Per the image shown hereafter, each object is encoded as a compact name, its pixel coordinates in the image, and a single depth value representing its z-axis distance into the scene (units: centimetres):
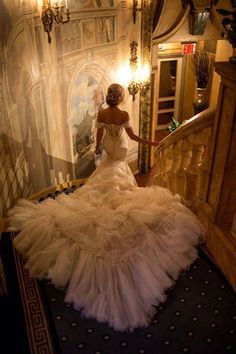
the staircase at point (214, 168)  307
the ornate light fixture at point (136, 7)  675
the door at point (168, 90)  1162
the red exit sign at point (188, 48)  1035
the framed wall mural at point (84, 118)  616
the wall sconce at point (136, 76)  725
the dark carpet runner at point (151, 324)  271
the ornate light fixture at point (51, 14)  473
